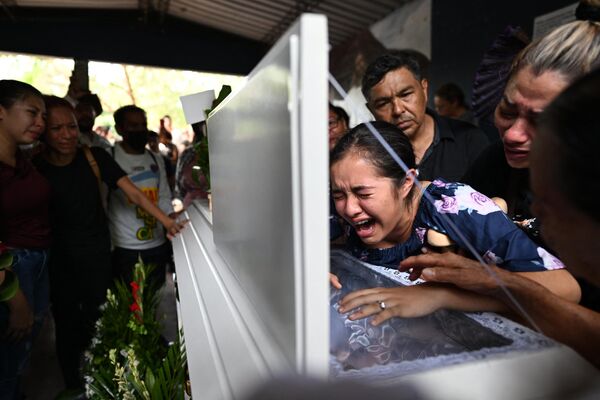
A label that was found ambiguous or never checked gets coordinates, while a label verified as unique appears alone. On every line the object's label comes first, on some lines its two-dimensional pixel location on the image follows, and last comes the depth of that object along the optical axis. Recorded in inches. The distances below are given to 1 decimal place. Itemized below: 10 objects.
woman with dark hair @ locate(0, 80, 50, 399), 64.6
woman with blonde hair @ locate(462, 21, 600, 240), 34.7
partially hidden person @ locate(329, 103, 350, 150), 91.5
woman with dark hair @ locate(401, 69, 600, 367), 17.2
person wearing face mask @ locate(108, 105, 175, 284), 104.0
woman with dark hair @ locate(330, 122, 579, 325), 29.9
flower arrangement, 44.3
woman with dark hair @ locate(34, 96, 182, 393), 81.6
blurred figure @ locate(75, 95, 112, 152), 123.3
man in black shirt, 69.4
